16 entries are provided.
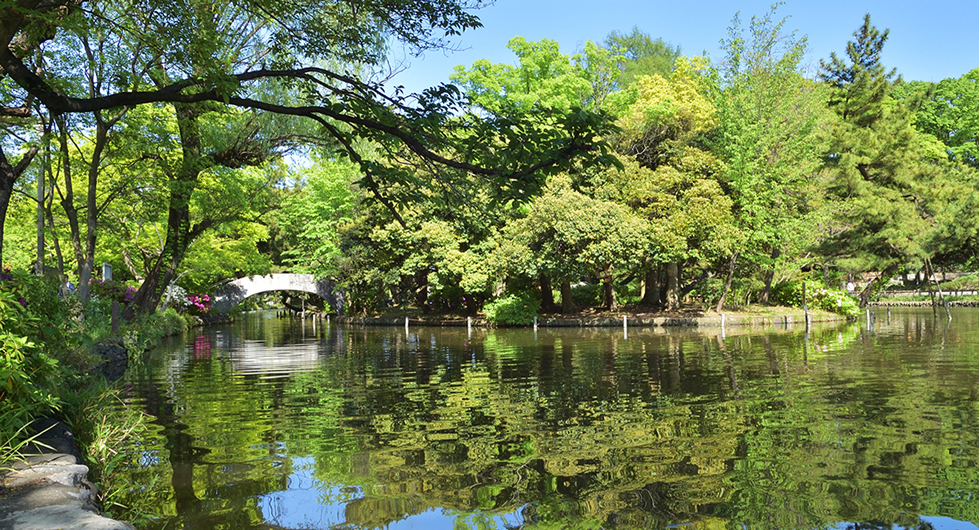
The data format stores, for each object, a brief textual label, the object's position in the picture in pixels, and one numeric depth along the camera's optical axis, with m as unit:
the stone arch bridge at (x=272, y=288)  42.88
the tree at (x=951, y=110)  47.00
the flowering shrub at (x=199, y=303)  35.70
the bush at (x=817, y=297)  30.41
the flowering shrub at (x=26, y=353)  5.30
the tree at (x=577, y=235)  27.62
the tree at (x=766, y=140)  29.28
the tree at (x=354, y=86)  6.36
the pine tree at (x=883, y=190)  32.34
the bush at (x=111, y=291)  23.87
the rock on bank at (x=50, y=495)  3.97
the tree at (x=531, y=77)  33.84
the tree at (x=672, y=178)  28.22
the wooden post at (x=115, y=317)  16.80
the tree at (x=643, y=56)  54.35
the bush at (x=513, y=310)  31.31
